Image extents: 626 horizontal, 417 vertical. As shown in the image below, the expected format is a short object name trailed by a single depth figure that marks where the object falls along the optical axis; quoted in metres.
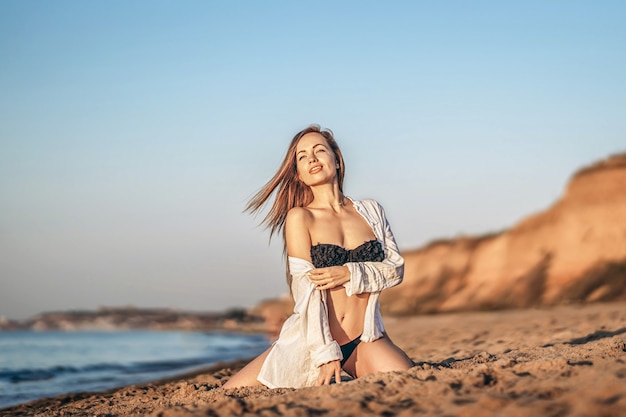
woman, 4.47
